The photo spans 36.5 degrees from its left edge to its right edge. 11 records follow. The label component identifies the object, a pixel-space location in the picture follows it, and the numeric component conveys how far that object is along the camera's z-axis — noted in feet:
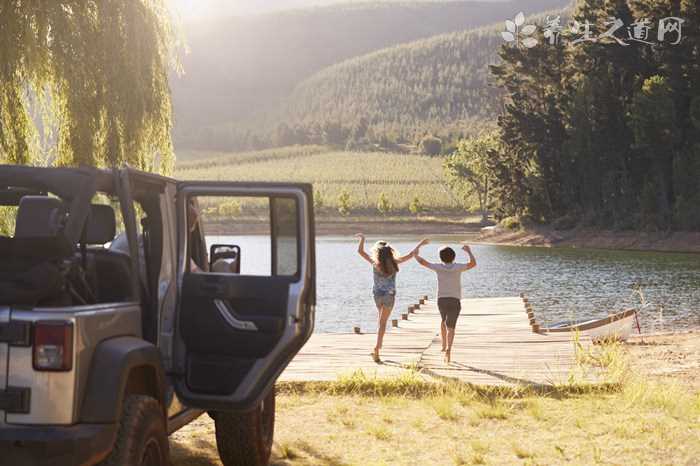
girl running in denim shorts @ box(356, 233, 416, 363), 41.70
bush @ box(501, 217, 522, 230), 273.19
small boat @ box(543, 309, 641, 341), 63.57
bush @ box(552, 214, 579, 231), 244.83
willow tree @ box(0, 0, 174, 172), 38.29
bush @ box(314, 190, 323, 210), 452.35
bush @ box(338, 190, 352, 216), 450.30
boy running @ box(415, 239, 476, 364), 42.47
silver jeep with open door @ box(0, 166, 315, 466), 14.33
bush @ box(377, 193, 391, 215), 437.58
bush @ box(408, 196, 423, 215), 435.12
